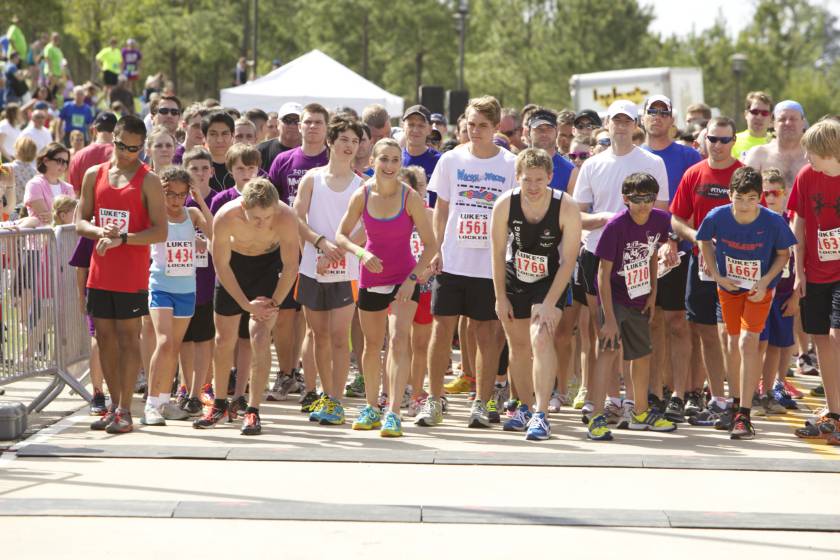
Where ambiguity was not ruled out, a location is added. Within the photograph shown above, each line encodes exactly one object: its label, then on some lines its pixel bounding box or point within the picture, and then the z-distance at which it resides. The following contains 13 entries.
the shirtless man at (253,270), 16.58
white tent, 43.41
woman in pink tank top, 16.72
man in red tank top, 16.39
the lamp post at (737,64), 81.69
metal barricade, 17.23
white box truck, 67.06
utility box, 15.77
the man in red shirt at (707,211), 18.11
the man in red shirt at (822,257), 16.77
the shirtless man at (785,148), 19.64
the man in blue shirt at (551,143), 19.00
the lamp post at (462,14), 75.06
